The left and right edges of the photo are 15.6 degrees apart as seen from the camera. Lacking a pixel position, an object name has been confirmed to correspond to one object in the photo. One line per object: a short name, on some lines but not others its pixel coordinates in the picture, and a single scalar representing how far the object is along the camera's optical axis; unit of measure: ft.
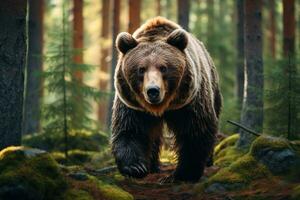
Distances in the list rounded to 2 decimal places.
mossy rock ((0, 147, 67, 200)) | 38.22
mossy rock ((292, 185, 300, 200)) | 37.78
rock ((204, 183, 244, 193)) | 46.24
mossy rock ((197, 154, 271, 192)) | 46.29
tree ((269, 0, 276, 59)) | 168.96
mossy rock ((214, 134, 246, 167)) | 65.57
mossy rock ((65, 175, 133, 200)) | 42.97
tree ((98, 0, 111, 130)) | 161.79
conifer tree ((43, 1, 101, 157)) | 75.05
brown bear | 48.80
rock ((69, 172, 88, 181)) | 45.75
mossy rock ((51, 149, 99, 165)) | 72.38
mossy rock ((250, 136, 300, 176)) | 45.14
